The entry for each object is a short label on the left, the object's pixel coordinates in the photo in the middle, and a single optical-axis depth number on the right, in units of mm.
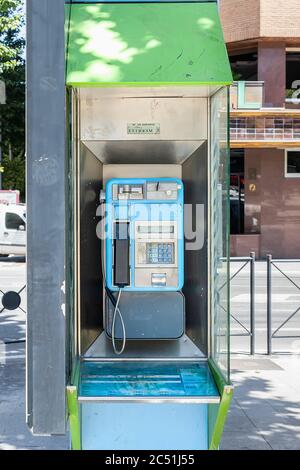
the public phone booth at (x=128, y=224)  3736
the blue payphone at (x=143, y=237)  5109
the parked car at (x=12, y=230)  18781
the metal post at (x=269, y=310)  8195
